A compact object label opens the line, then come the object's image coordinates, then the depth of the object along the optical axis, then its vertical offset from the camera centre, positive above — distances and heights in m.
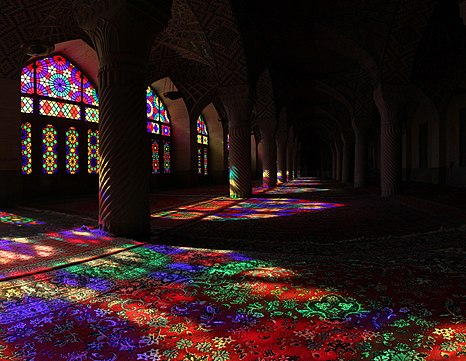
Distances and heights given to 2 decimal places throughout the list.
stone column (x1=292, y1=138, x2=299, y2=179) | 28.47 +1.27
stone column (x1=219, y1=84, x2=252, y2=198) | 9.86 +0.96
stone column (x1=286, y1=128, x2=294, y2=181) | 25.12 +0.97
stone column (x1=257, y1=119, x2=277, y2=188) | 15.13 +0.92
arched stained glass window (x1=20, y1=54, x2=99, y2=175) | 10.69 +2.10
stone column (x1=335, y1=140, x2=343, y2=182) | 26.25 +0.91
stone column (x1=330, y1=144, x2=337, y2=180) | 31.53 +0.78
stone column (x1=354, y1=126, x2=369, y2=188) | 15.16 +0.52
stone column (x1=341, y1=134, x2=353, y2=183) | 20.52 +0.64
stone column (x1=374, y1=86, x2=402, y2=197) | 10.08 +0.83
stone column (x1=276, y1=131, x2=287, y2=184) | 19.64 +0.85
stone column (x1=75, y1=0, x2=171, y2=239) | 3.97 +0.71
